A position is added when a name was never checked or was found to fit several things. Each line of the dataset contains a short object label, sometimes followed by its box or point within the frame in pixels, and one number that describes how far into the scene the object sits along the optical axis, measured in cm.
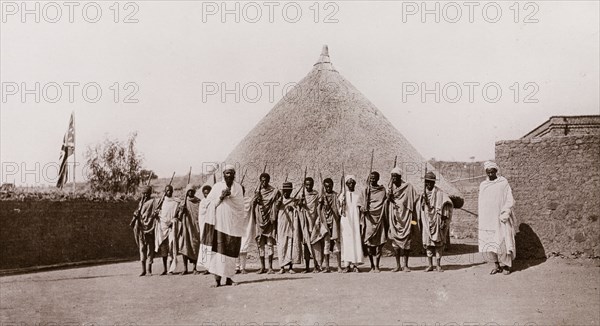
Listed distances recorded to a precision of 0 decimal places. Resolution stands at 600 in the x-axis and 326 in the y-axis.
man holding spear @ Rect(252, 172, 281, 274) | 1079
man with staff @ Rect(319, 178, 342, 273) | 1046
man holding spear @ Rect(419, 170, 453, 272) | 995
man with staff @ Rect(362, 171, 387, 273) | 1028
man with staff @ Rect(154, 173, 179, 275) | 1131
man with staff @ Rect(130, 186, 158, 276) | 1114
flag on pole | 2164
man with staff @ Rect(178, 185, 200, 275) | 1116
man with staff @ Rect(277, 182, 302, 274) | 1052
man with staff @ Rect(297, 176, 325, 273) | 1049
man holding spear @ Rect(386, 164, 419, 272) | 1005
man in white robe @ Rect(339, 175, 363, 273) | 1034
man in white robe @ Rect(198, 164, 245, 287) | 905
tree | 3219
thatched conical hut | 1389
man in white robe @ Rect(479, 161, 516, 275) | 893
